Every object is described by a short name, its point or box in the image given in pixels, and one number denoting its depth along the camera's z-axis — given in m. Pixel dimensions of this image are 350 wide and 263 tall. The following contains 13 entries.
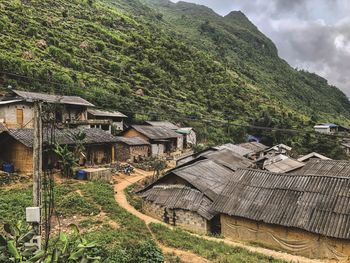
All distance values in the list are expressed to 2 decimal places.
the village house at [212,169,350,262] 19.56
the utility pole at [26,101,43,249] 10.80
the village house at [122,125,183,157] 50.59
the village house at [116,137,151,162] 44.66
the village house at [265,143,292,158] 58.12
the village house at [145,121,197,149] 61.59
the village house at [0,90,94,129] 35.95
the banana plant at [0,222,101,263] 8.79
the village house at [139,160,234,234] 24.48
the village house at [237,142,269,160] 57.84
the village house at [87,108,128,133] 47.92
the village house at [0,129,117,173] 30.09
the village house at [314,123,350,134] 87.25
